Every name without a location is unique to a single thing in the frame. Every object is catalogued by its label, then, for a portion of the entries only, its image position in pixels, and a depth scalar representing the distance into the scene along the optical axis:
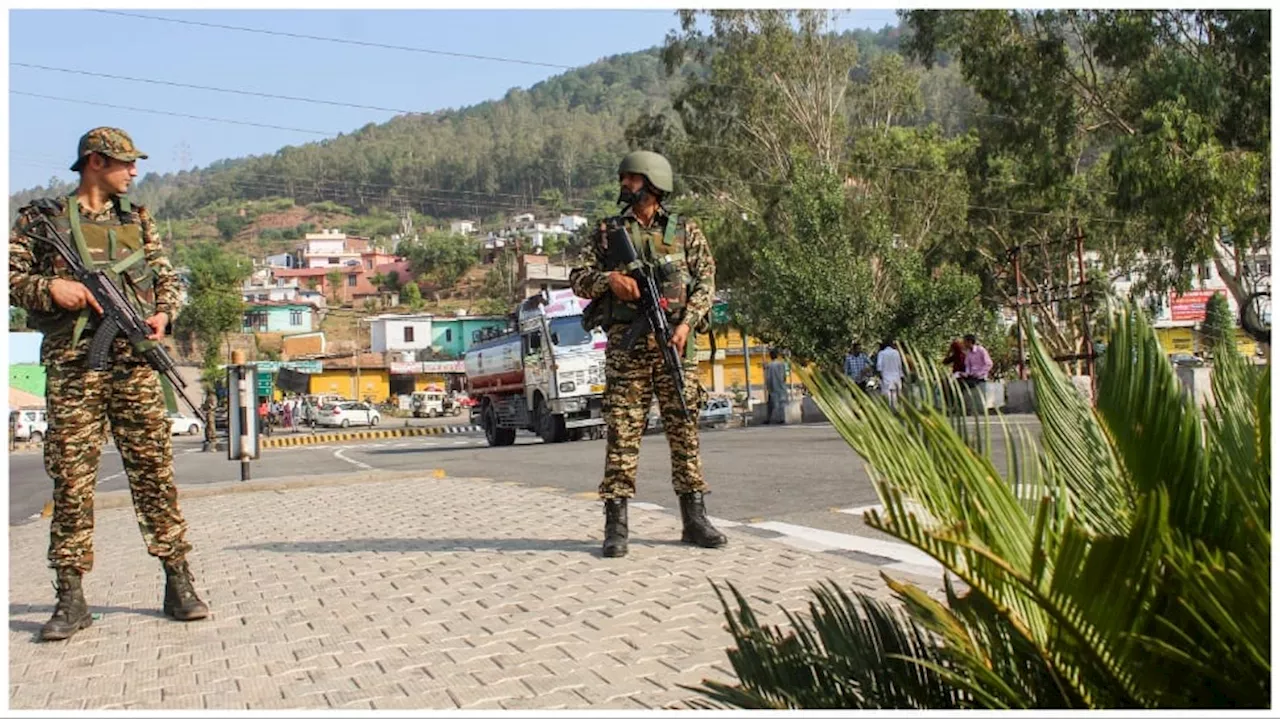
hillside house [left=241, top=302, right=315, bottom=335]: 99.50
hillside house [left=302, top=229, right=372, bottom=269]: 158.62
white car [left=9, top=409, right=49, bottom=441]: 45.31
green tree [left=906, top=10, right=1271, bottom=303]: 22.31
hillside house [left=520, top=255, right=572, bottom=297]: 88.19
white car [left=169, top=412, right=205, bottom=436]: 50.29
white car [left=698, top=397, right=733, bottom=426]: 28.84
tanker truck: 22.52
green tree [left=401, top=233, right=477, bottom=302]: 131.75
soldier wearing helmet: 5.50
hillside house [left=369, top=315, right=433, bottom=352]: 90.62
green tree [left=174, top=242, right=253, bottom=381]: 82.25
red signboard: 58.72
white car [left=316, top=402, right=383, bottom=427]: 54.47
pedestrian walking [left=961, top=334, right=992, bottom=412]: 16.66
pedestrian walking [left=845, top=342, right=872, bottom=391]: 20.22
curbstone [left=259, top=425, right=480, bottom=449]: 35.68
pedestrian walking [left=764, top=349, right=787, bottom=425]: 28.17
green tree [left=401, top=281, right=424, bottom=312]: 119.56
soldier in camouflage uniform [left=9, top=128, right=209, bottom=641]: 4.29
